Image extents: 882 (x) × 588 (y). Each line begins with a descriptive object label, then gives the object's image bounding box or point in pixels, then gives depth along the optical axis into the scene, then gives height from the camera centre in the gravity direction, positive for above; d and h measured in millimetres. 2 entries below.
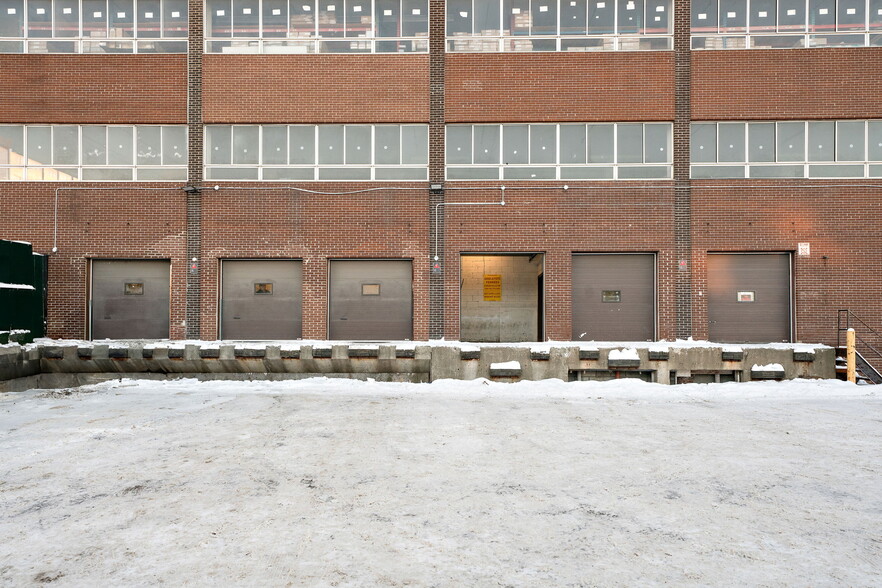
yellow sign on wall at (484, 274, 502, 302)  18516 +487
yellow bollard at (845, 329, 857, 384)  10133 -1326
